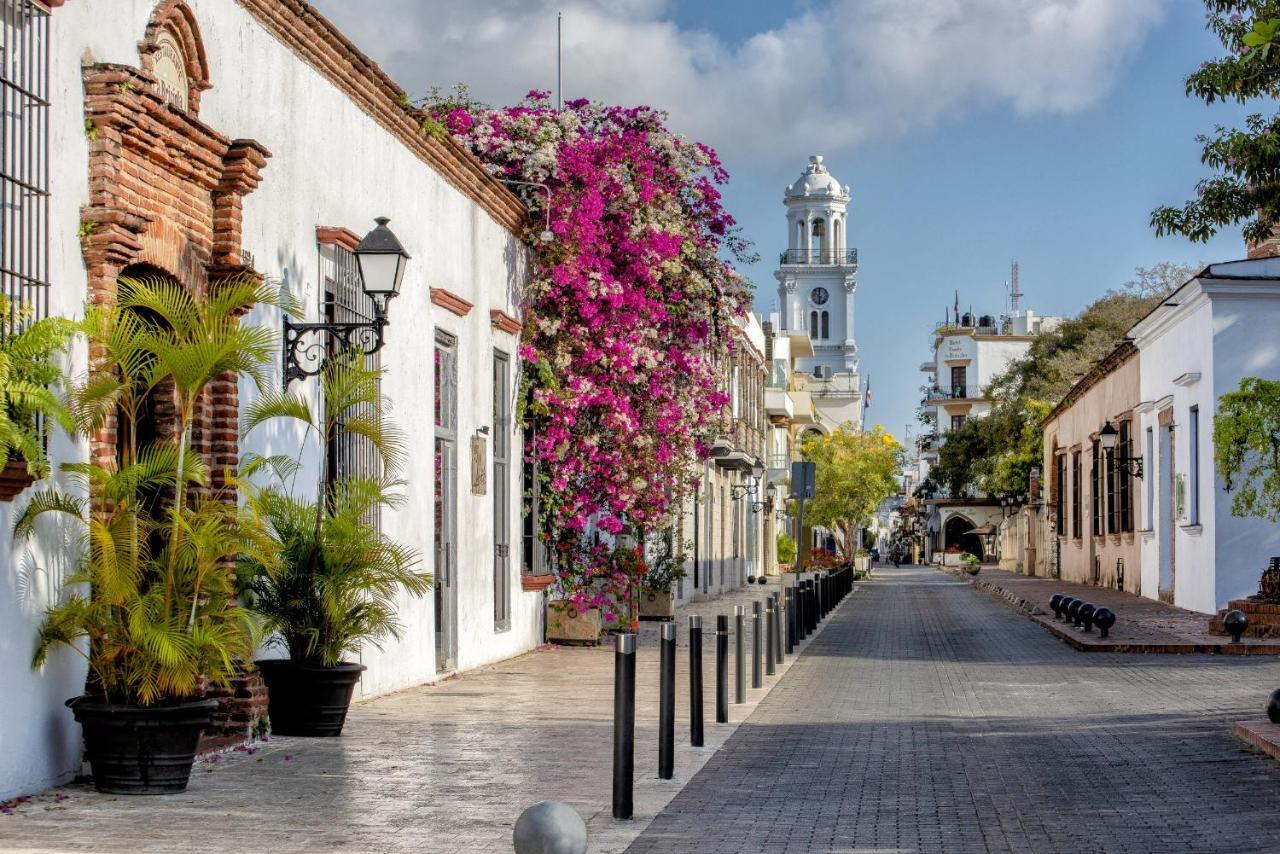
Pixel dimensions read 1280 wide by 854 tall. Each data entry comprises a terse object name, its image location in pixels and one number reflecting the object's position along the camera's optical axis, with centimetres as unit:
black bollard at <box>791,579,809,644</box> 2236
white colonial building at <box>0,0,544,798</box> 884
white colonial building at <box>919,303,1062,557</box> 10875
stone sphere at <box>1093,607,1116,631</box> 2130
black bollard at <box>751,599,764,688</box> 1571
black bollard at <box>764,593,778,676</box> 1740
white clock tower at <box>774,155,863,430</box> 12044
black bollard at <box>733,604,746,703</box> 1377
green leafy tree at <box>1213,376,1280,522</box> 1986
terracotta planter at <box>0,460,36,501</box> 823
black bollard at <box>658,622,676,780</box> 958
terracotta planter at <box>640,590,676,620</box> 2812
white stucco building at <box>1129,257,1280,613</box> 2617
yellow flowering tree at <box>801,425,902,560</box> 7331
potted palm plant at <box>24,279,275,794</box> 865
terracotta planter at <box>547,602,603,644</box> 2120
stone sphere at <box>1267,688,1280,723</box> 1179
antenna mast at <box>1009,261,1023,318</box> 12388
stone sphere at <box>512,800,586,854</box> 613
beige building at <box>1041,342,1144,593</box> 3591
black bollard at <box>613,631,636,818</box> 835
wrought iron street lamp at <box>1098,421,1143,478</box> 3334
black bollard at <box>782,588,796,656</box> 2072
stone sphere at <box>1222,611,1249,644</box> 2016
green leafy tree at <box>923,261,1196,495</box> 6125
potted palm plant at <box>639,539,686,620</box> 2397
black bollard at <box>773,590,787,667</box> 1845
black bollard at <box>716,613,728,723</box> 1269
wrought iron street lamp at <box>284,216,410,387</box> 1196
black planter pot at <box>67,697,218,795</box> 857
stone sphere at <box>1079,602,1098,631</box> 2238
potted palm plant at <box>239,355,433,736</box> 1101
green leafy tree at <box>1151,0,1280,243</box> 1220
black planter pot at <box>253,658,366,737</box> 1116
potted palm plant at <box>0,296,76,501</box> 789
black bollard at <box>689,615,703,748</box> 1121
